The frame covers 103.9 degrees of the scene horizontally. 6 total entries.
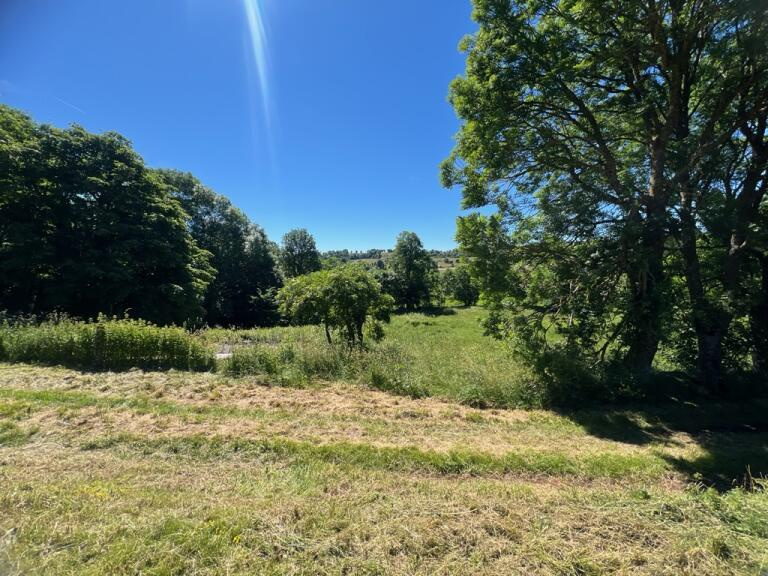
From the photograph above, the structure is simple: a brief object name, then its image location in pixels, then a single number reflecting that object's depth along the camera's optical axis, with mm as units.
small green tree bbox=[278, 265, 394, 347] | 10969
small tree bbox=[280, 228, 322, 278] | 47281
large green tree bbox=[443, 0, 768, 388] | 6934
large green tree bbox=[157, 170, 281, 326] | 31202
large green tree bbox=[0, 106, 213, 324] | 15664
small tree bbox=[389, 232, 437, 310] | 45125
